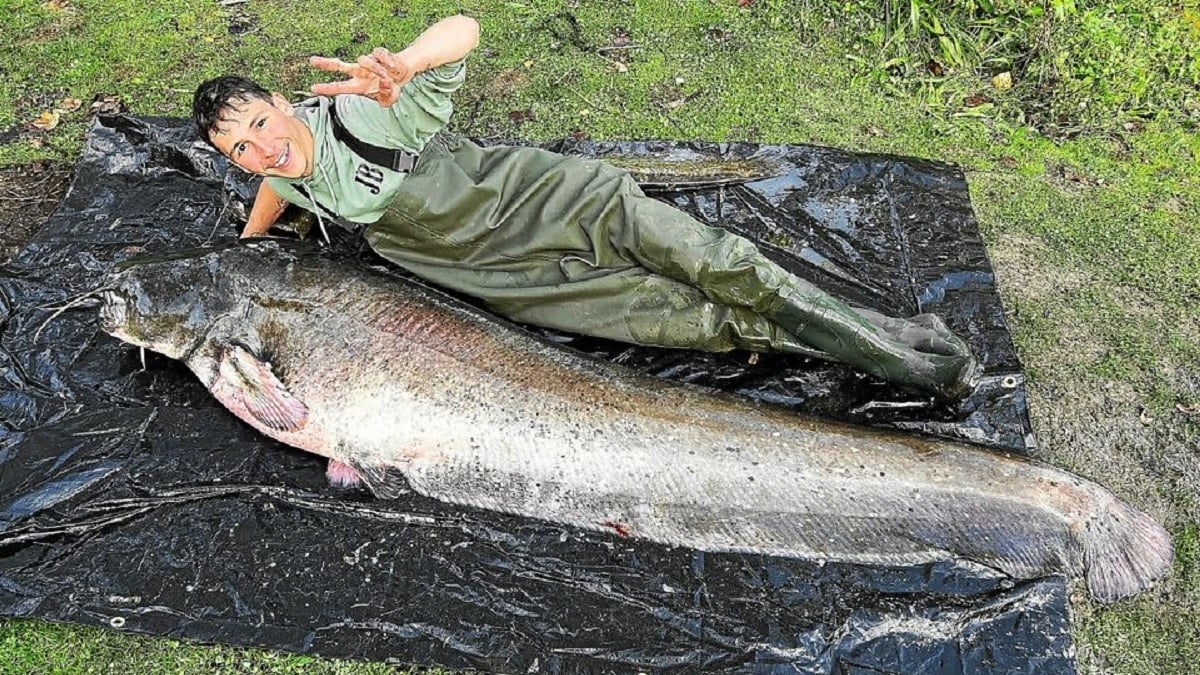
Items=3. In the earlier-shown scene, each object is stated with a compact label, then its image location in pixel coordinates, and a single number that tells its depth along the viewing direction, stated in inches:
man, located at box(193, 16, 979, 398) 137.5
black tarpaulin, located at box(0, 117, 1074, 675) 120.0
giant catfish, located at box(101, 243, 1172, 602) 121.9
